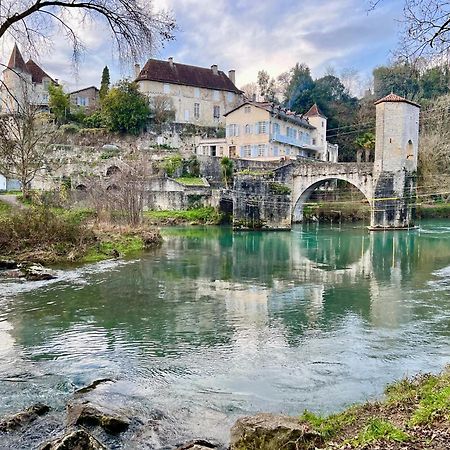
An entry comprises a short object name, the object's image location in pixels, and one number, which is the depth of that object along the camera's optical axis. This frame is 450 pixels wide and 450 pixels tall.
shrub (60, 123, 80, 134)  51.59
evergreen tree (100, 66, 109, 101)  56.84
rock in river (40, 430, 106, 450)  5.43
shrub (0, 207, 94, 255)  19.44
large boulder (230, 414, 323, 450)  5.30
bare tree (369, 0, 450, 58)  6.73
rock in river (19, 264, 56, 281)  16.64
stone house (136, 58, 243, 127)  55.95
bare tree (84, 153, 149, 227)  28.56
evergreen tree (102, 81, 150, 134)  52.25
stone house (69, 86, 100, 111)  59.56
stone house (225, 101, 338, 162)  49.09
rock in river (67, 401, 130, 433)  6.48
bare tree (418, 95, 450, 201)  46.88
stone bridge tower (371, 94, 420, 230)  37.00
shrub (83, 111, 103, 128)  53.69
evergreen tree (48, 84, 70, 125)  53.75
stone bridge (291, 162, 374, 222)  38.25
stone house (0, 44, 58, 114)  56.25
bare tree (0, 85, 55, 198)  28.51
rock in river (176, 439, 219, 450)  5.58
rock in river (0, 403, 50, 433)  6.41
